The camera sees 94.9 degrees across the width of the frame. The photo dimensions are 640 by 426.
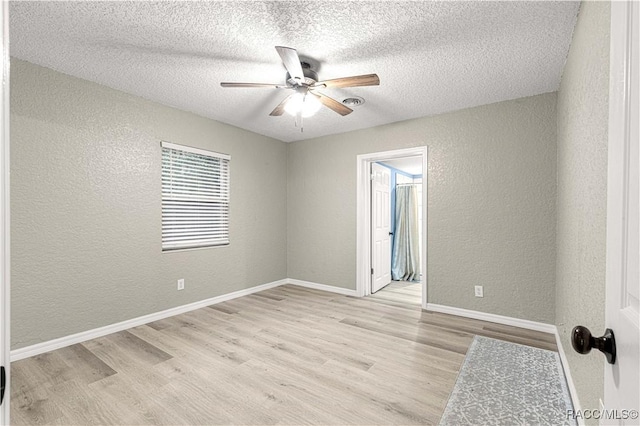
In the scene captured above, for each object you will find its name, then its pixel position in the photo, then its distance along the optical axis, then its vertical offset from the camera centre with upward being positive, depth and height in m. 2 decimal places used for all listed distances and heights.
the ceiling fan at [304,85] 1.94 +0.94
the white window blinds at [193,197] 3.31 +0.17
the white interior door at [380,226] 4.30 -0.22
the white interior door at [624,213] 0.52 +0.00
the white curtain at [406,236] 5.41 -0.46
